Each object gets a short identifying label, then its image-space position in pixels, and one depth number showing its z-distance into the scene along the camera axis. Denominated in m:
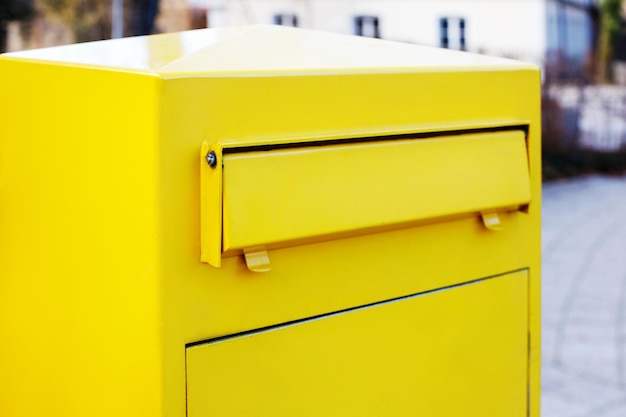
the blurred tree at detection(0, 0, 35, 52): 8.57
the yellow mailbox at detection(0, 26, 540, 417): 1.27
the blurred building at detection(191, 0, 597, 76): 16.69
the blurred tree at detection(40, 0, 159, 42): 8.27
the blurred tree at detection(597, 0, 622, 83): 31.25
